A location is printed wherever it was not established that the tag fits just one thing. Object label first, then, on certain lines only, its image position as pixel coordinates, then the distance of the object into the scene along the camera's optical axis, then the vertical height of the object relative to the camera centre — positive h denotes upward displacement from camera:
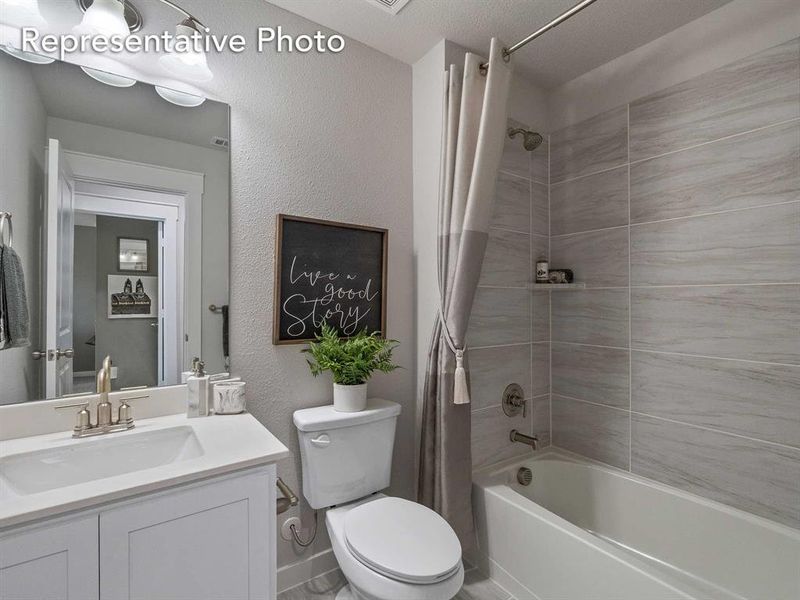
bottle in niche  2.17 +0.18
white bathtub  1.36 -0.94
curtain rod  1.37 +1.03
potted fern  1.57 -0.24
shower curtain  1.63 +0.25
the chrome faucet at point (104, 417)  1.17 -0.34
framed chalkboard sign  1.64 +0.12
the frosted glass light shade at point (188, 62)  1.39 +0.86
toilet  1.17 -0.76
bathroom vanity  0.82 -0.48
